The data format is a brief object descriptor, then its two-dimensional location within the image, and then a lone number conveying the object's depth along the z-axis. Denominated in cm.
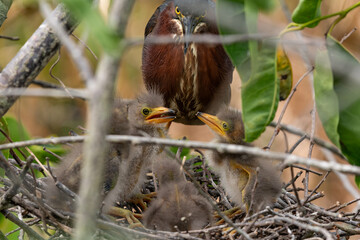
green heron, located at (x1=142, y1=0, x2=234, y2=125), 700
